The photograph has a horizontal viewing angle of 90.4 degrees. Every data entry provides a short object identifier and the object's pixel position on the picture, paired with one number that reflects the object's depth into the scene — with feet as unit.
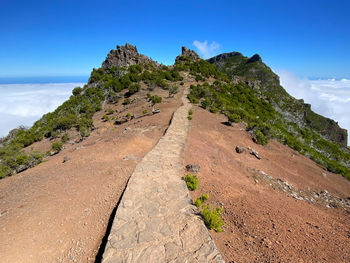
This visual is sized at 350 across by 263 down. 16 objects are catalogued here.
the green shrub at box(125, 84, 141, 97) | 100.53
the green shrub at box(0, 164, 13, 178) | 37.85
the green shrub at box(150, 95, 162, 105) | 74.74
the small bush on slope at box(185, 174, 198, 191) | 22.07
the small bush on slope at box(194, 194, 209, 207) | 18.70
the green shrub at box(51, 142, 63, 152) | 51.94
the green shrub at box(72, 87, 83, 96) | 133.79
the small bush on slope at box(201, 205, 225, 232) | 15.67
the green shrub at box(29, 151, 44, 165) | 41.52
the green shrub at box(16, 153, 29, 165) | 40.75
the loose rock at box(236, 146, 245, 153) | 40.70
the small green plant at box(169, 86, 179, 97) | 86.94
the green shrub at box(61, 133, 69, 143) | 64.52
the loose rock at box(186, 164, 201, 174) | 26.32
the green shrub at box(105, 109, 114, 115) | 86.08
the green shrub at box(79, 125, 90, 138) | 60.14
